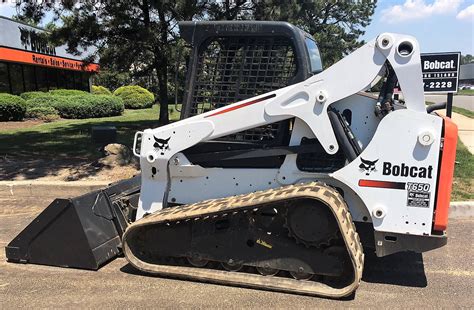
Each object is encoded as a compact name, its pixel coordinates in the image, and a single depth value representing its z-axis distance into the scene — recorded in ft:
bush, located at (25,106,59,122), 61.26
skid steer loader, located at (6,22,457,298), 12.01
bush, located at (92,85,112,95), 104.30
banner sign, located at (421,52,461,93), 23.88
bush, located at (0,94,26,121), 55.16
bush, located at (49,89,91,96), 75.63
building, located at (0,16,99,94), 69.67
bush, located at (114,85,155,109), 93.20
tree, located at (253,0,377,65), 40.91
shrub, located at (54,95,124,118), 65.46
